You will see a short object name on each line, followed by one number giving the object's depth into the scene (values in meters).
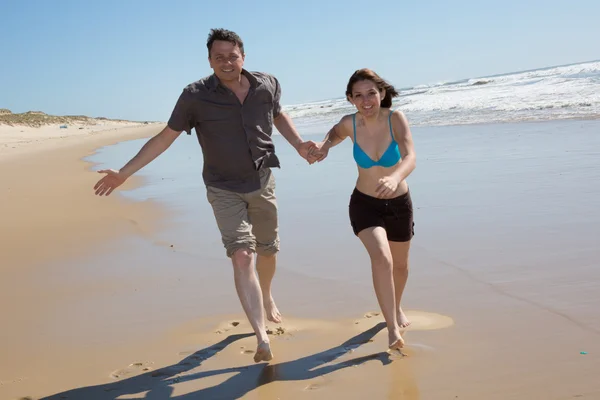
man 4.02
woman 3.89
